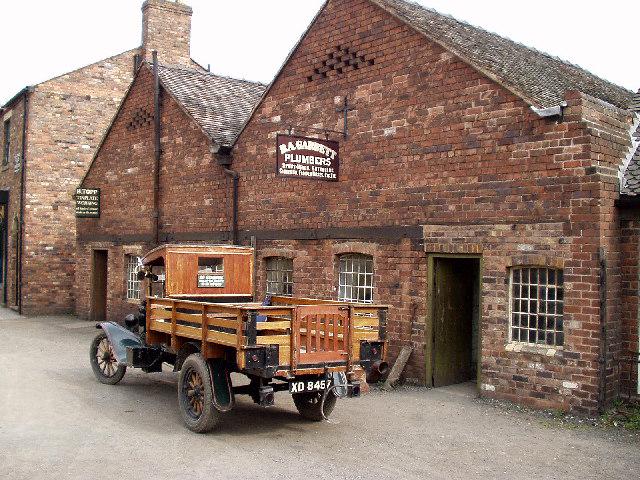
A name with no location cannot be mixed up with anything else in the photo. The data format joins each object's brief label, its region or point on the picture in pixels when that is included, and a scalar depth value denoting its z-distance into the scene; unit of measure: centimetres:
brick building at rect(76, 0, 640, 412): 999
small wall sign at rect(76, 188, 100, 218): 2125
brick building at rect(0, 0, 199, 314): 2402
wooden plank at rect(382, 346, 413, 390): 1171
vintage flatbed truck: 813
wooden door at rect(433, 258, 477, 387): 1184
